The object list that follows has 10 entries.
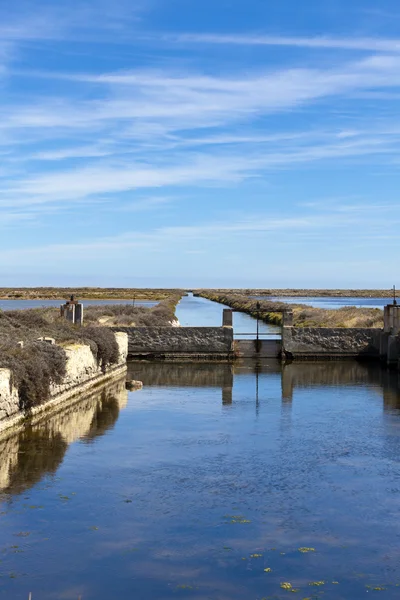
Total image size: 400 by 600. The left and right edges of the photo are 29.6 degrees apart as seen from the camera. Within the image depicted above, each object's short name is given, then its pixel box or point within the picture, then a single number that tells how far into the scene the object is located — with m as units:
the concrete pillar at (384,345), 29.48
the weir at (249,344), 30.28
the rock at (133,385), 22.73
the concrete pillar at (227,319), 30.58
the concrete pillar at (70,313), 29.09
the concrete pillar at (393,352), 28.52
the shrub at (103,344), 23.67
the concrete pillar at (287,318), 30.34
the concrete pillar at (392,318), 29.08
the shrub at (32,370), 15.70
